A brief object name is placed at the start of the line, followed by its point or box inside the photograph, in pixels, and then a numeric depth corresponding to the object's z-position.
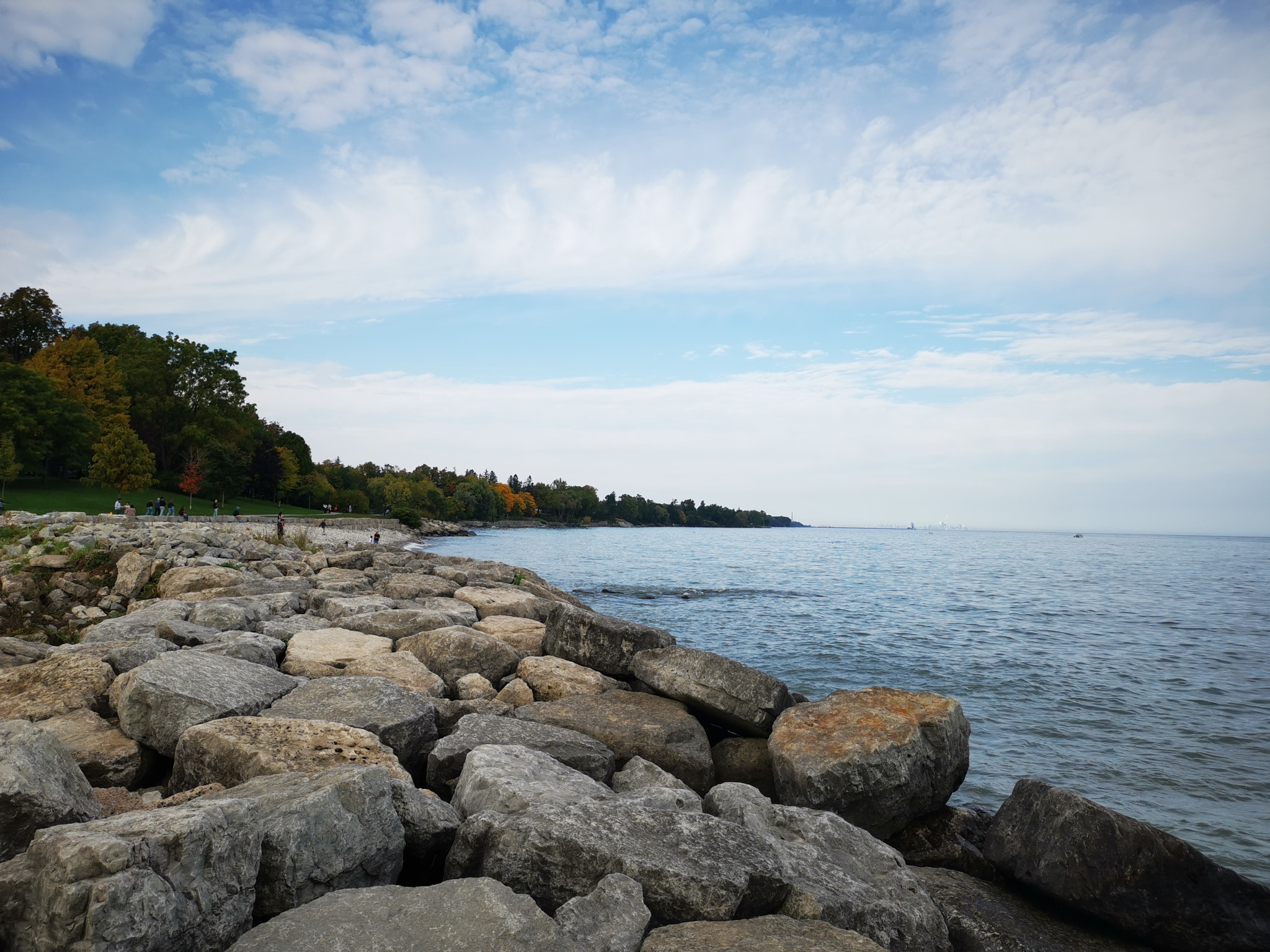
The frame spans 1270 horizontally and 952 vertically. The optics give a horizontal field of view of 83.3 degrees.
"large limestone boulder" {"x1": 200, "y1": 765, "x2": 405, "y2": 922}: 3.65
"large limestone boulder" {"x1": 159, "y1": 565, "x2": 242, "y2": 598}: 14.41
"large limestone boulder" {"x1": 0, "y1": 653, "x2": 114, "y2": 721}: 6.27
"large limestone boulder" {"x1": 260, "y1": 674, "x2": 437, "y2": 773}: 6.33
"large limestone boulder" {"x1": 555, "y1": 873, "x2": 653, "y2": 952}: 3.62
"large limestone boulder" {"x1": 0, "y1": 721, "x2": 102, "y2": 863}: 3.79
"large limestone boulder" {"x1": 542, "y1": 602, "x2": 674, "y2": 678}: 9.80
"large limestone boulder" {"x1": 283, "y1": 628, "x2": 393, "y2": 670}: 8.52
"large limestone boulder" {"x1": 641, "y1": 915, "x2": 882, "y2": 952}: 3.69
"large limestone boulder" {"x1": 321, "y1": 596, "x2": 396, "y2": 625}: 11.59
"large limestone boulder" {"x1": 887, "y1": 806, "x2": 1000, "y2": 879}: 6.71
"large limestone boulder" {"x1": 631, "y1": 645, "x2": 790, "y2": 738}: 8.04
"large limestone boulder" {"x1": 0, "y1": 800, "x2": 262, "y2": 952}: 2.93
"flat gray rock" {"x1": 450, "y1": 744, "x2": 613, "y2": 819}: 4.88
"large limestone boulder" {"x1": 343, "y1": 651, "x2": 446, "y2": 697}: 8.08
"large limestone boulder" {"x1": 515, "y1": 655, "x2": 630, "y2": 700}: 8.91
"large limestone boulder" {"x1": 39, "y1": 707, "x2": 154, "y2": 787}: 5.51
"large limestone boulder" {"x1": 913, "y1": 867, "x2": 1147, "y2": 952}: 5.20
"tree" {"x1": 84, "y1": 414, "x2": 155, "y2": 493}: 52.53
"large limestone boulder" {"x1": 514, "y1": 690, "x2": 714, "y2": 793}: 7.26
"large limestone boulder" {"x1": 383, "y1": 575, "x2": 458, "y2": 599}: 14.64
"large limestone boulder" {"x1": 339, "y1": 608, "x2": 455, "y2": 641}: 10.36
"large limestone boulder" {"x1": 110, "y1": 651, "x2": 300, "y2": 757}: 5.77
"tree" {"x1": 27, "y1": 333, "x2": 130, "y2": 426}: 64.56
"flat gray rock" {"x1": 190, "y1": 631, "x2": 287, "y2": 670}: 8.00
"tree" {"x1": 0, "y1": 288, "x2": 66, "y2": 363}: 79.19
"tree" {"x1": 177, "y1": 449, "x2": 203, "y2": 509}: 66.12
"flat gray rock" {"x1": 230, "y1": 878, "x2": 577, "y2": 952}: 3.24
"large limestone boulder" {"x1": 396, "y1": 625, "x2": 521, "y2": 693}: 9.09
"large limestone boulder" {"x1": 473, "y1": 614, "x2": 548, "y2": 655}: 11.01
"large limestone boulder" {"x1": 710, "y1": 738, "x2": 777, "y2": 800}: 7.73
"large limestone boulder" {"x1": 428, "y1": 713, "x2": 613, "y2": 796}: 6.02
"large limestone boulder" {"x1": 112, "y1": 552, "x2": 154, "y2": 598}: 16.12
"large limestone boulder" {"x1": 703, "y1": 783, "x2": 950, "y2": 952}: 4.50
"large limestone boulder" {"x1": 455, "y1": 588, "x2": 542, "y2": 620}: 13.42
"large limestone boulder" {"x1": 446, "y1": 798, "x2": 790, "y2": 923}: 4.09
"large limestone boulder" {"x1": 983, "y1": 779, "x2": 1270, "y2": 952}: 5.31
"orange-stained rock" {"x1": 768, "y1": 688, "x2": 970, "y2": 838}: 6.72
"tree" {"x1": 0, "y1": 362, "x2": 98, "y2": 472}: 53.03
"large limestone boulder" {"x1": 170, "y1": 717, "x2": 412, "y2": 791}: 5.05
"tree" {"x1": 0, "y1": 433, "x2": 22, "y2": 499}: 46.56
